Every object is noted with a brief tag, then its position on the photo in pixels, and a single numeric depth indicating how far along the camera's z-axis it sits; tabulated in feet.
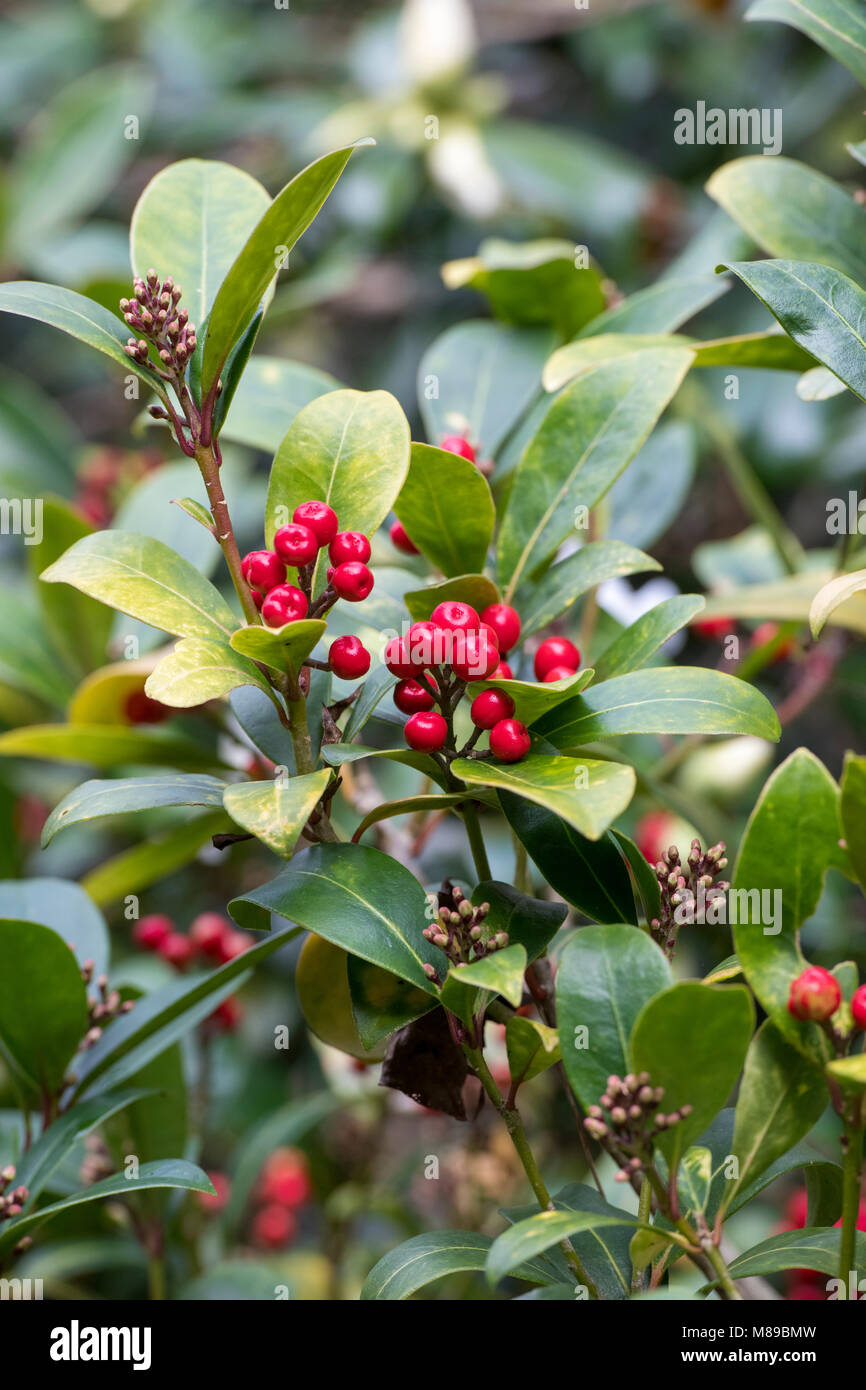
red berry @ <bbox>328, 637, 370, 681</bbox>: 2.60
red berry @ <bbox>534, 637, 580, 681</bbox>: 2.71
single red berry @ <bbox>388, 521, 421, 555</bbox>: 2.85
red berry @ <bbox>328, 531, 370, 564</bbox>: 2.57
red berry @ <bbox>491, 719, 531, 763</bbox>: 2.57
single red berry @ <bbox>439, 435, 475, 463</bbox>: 2.81
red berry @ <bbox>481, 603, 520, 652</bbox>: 2.66
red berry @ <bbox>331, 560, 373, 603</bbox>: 2.56
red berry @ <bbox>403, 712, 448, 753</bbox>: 2.58
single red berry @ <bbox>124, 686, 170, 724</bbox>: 3.19
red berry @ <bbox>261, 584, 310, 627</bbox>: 2.55
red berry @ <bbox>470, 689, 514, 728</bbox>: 2.59
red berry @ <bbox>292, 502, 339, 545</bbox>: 2.57
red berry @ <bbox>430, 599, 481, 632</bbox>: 2.58
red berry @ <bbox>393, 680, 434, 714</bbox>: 2.61
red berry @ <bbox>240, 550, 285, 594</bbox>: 2.58
